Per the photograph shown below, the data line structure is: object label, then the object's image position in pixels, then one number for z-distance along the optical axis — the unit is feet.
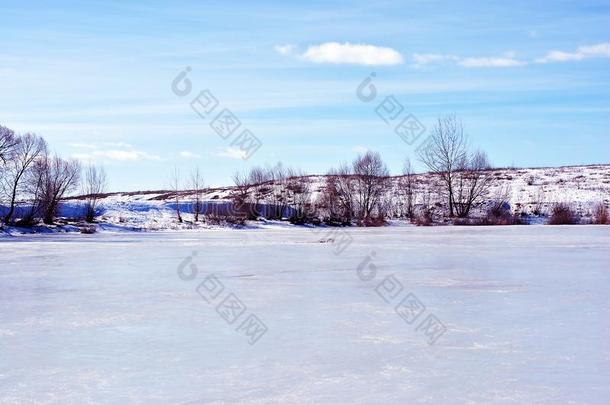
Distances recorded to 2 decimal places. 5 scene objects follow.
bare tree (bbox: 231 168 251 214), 103.17
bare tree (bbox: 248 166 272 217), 115.49
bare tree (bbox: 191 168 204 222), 107.91
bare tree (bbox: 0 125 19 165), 87.10
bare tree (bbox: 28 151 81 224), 88.63
